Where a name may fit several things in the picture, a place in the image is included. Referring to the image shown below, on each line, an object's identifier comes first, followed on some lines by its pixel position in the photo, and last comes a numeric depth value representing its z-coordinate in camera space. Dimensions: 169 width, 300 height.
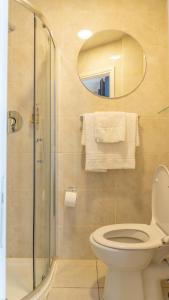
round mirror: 2.08
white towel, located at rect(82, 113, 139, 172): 1.96
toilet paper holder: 2.08
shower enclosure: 1.81
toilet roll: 1.96
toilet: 1.34
